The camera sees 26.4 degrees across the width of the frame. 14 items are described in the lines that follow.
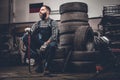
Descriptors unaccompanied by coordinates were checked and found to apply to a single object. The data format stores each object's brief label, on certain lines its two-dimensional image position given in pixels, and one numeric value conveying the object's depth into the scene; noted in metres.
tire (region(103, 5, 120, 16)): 6.06
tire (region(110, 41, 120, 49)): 5.71
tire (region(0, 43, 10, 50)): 7.52
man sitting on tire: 4.37
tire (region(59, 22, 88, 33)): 5.33
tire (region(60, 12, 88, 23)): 5.41
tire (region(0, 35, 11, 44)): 7.68
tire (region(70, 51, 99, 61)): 4.48
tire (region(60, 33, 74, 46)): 5.28
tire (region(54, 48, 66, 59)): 4.65
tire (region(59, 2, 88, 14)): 5.41
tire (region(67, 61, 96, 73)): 4.50
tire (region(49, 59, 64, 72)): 4.62
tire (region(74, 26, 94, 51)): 4.71
